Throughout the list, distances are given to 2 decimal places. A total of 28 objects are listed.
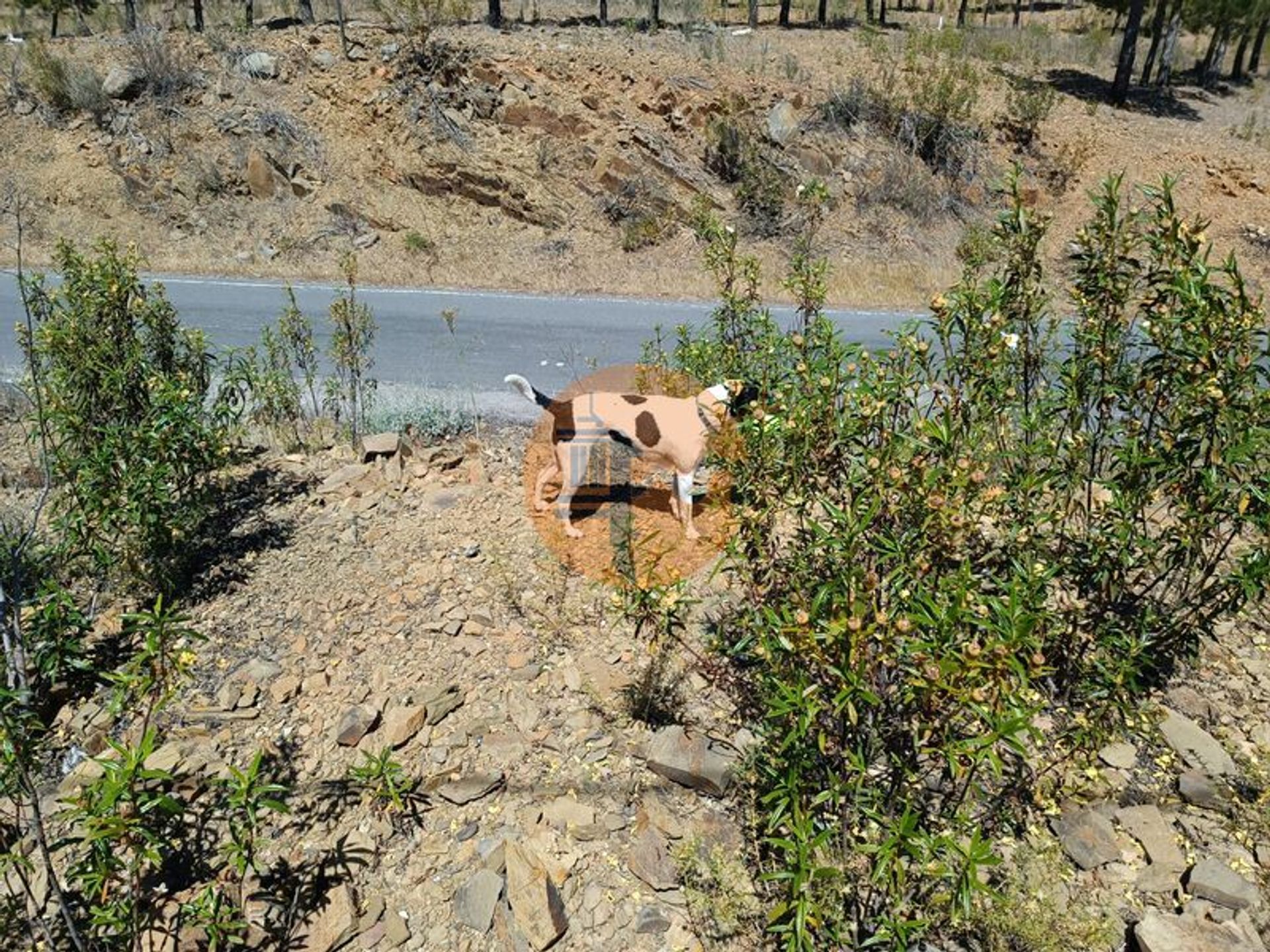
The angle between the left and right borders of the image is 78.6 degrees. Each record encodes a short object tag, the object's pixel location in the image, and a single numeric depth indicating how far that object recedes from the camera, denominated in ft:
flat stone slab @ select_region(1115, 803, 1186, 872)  12.26
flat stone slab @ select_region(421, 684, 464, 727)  14.99
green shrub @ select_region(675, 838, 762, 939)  11.50
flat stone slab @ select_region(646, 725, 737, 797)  13.41
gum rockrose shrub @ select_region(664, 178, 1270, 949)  9.36
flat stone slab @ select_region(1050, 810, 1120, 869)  12.35
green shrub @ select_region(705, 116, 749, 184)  61.46
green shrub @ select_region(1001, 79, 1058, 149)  67.31
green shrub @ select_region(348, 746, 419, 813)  12.95
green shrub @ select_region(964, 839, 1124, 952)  11.03
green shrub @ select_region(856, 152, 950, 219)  61.31
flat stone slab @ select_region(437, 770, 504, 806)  13.39
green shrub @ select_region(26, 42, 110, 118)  64.03
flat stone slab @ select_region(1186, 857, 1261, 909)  11.49
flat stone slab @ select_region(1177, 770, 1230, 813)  13.28
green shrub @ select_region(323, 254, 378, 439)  25.59
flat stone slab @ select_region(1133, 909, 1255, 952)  10.64
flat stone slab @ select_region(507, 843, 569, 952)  11.25
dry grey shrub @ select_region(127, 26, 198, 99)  64.28
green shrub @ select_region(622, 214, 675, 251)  56.29
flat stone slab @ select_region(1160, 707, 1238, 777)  13.91
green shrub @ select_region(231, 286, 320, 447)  25.35
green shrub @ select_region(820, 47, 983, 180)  64.23
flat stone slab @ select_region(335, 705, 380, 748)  14.43
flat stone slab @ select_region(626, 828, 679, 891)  12.07
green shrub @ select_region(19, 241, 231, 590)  17.19
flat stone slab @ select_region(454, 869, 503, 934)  11.55
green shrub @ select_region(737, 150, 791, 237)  58.95
